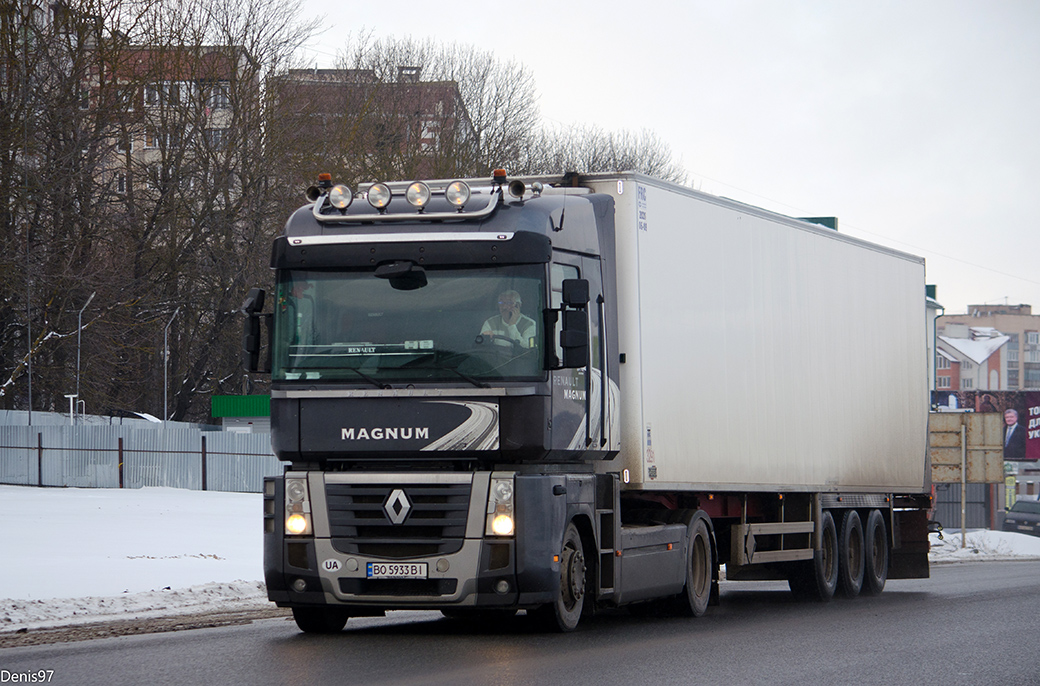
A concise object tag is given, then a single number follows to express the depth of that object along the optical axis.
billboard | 96.69
